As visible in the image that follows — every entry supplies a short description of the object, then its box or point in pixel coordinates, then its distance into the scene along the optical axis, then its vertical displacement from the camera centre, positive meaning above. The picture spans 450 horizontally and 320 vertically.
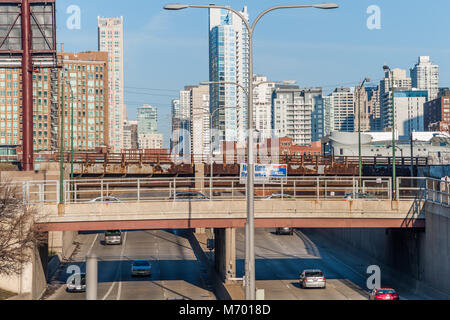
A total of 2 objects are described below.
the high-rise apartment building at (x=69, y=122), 195.11 +6.40
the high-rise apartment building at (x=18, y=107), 180.38 +13.19
